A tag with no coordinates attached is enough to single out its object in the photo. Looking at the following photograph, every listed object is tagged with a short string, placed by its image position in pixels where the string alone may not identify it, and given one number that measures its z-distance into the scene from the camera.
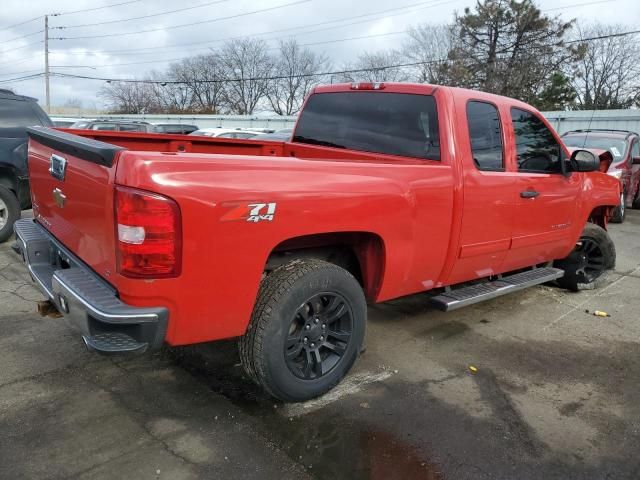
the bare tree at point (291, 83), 58.59
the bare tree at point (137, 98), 66.62
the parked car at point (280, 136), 13.78
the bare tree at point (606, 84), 37.34
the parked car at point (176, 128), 21.88
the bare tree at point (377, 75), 39.47
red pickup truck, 2.42
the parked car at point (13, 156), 6.69
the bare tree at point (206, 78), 61.47
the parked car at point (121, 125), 14.99
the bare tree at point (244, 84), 61.16
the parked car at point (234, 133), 16.54
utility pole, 47.47
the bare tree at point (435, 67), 38.12
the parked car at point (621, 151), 10.52
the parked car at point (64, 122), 24.02
